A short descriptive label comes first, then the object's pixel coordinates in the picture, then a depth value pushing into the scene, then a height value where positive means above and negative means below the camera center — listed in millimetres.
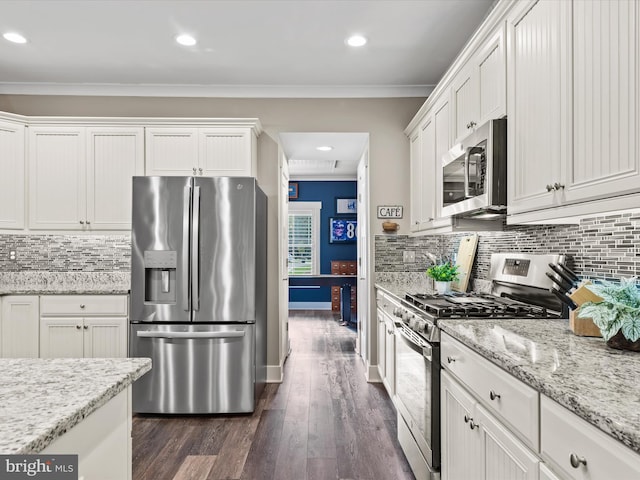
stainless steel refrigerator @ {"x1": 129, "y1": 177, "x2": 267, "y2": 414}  3113 -395
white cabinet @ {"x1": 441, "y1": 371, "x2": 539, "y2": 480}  1196 -692
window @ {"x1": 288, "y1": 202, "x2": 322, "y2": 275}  8461 +41
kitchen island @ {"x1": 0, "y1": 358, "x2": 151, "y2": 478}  722 -332
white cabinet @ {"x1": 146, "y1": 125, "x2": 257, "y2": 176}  3680 +782
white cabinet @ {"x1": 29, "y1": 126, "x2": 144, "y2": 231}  3688 +572
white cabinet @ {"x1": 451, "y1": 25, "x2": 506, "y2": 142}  2037 +836
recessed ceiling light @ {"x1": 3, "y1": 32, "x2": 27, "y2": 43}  3039 +1492
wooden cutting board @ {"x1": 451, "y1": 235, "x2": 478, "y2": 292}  3180 -156
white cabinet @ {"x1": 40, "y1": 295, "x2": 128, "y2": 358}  3395 -698
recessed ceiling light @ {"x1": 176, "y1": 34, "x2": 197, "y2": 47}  3035 +1474
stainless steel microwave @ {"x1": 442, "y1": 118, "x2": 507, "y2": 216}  2020 +360
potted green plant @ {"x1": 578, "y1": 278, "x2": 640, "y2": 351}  1259 -229
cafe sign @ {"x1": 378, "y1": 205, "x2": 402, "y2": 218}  4023 +279
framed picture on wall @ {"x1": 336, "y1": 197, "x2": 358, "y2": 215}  8375 +662
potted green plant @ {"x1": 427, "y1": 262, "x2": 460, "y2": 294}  3109 -267
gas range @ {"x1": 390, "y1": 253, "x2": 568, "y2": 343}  1993 -338
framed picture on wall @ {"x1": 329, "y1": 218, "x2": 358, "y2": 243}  8406 +241
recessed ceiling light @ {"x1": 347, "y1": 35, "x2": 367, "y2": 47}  3043 +1473
